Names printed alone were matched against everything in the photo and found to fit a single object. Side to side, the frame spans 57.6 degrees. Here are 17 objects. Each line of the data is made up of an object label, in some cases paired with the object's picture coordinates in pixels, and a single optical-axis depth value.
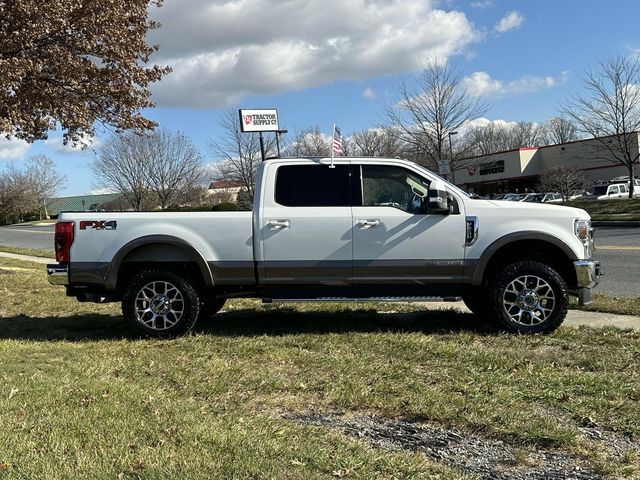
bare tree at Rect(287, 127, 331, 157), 44.25
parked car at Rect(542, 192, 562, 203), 39.66
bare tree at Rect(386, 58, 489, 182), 30.05
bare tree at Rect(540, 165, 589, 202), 39.03
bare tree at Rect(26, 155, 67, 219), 76.44
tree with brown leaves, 8.72
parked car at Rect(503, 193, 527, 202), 39.25
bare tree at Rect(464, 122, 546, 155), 81.09
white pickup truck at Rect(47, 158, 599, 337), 6.14
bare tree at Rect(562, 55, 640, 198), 26.95
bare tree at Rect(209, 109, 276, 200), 39.75
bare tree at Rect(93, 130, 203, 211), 47.66
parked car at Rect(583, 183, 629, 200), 38.00
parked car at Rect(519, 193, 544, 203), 38.67
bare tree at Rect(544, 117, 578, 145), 83.25
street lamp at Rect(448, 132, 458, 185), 30.45
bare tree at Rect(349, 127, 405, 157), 40.66
